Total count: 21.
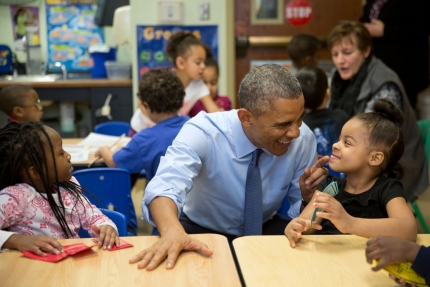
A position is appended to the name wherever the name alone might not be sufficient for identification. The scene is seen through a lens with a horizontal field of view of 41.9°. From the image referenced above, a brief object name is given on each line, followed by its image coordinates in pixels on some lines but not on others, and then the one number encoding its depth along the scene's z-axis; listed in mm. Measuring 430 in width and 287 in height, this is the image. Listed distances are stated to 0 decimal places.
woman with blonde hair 3229
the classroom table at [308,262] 1358
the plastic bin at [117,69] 5285
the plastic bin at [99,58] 5496
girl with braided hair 1744
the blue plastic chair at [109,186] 2492
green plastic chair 3358
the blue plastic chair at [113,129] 4160
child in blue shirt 2840
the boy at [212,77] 4098
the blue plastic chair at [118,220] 1923
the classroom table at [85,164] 3080
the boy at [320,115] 2979
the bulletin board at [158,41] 4836
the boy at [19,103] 3221
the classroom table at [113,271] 1359
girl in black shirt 1736
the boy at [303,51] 3893
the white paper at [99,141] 3562
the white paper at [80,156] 3150
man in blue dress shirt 1847
